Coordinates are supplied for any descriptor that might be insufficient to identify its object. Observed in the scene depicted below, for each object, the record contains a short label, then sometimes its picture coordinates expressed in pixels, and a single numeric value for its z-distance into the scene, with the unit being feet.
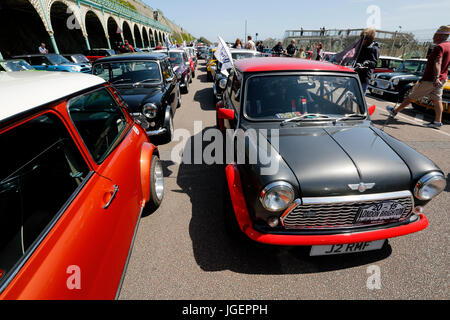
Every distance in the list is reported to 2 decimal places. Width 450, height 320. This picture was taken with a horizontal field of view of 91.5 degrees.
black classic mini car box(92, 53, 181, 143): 14.17
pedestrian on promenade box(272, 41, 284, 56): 49.06
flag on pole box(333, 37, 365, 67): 15.26
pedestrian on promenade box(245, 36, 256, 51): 40.52
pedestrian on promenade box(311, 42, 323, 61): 40.13
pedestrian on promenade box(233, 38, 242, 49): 40.17
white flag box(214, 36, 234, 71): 14.94
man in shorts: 15.65
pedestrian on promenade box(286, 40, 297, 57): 41.97
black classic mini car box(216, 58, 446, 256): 5.70
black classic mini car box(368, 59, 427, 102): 26.36
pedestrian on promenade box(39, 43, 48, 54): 43.25
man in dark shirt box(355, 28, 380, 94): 17.31
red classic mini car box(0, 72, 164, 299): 3.50
